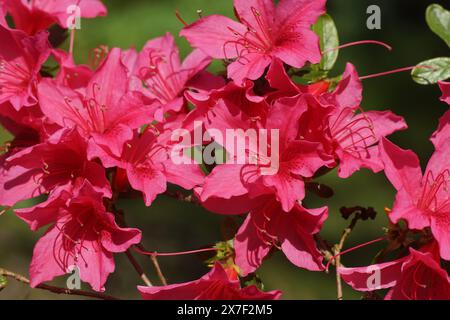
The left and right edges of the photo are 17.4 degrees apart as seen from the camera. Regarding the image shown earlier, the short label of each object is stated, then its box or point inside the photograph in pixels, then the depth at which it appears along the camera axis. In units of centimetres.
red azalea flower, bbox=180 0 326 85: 67
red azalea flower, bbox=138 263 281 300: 63
